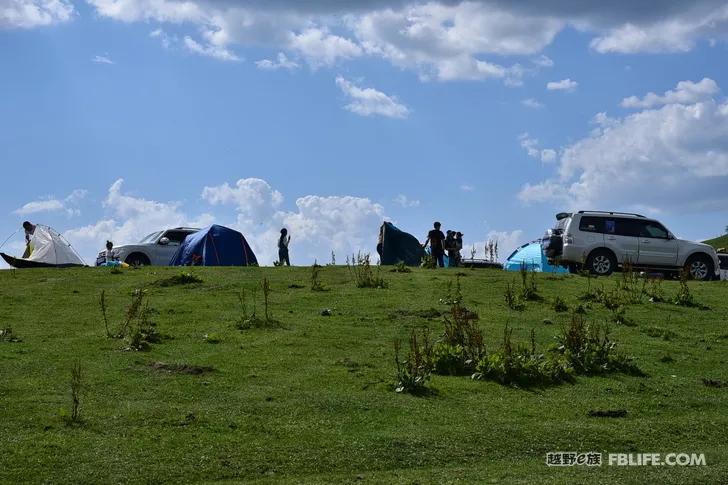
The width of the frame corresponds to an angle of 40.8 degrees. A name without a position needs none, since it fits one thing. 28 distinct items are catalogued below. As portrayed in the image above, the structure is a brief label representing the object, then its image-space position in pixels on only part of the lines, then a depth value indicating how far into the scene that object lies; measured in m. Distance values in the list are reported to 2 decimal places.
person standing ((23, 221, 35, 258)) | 34.69
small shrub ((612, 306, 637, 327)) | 19.39
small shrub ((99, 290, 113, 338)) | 16.79
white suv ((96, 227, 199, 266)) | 38.41
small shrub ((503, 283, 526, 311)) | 21.20
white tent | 33.31
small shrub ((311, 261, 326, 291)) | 23.61
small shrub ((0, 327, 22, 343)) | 16.27
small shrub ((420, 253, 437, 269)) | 31.22
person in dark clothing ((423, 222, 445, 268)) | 34.41
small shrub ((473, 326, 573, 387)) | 13.87
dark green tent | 39.25
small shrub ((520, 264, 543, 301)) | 22.27
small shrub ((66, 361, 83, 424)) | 11.13
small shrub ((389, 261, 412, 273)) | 28.41
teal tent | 37.69
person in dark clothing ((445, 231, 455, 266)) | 37.75
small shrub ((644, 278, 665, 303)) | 22.73
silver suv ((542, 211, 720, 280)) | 31.58
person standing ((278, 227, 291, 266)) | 37.44
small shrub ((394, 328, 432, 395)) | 13.06
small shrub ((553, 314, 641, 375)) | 14.88
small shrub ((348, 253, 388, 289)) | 24.09
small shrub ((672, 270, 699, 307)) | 22.50
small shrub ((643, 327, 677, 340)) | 18.22
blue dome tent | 37.03
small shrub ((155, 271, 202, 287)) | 24.72
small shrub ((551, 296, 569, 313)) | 20.86
